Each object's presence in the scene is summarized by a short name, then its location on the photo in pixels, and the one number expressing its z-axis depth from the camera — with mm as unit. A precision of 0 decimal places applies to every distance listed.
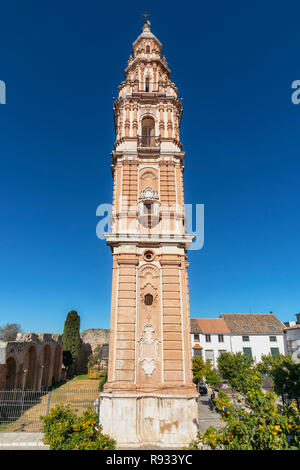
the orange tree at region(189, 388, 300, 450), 5730
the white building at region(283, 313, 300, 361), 33638
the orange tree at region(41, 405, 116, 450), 8641
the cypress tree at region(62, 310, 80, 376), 37125
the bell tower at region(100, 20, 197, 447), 12055
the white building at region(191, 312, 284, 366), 36625
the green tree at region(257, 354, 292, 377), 21822
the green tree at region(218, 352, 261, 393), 20953
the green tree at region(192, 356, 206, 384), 23203
